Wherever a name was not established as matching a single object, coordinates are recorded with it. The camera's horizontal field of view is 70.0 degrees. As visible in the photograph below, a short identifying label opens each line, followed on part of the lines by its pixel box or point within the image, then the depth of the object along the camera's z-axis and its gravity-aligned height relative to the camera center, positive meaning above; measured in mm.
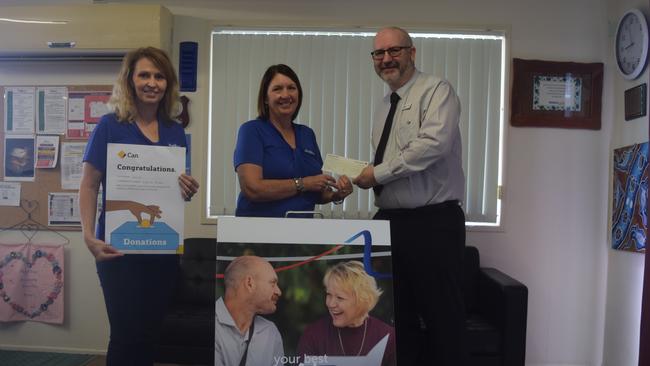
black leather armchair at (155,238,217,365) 2541 -841
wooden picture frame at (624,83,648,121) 2686 +465
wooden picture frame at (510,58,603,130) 3077 +556
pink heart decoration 3082 -763
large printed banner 1406 -381
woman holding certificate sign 1466 -140
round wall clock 2666 +815
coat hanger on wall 3139 -425
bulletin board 3121 -172
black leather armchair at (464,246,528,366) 2477 -839
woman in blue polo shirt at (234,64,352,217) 1710 +25
